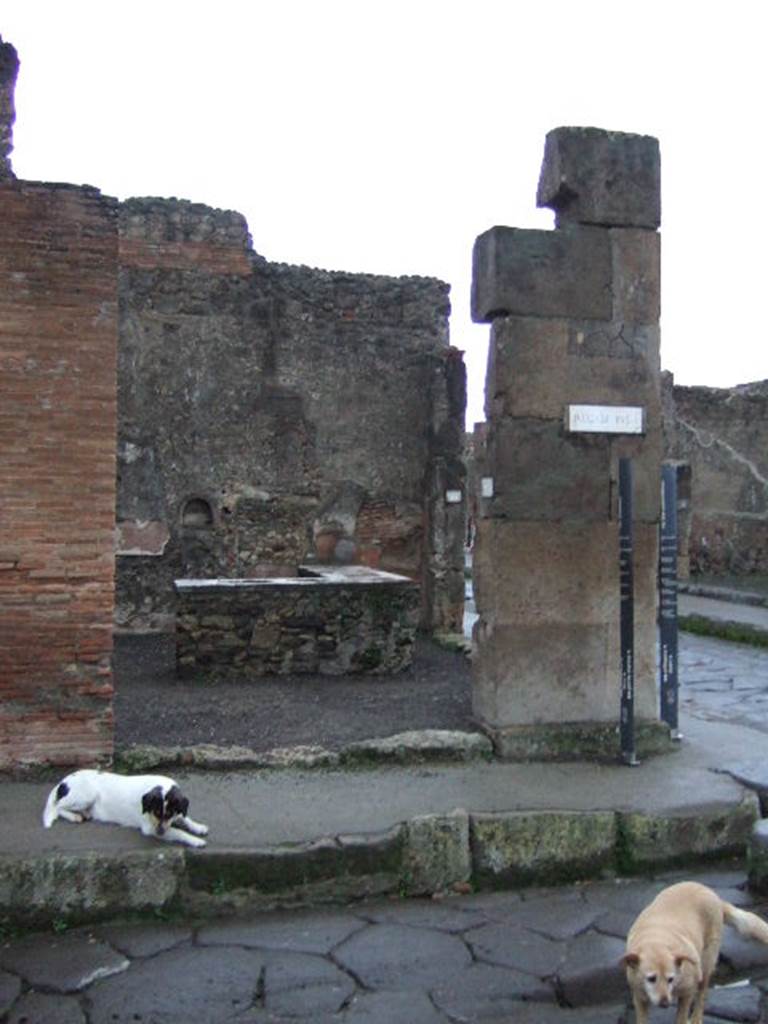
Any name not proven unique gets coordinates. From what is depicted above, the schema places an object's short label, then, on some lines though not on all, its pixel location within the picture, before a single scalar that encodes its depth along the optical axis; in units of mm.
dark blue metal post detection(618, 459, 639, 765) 5336
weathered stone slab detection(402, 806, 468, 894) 4180
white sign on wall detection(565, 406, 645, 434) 5559
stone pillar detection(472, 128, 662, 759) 5473
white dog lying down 3963
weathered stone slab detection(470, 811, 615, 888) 4297
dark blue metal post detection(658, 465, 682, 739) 5703
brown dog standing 2842
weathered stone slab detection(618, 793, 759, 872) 4414
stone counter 8133
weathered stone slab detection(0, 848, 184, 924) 3764
